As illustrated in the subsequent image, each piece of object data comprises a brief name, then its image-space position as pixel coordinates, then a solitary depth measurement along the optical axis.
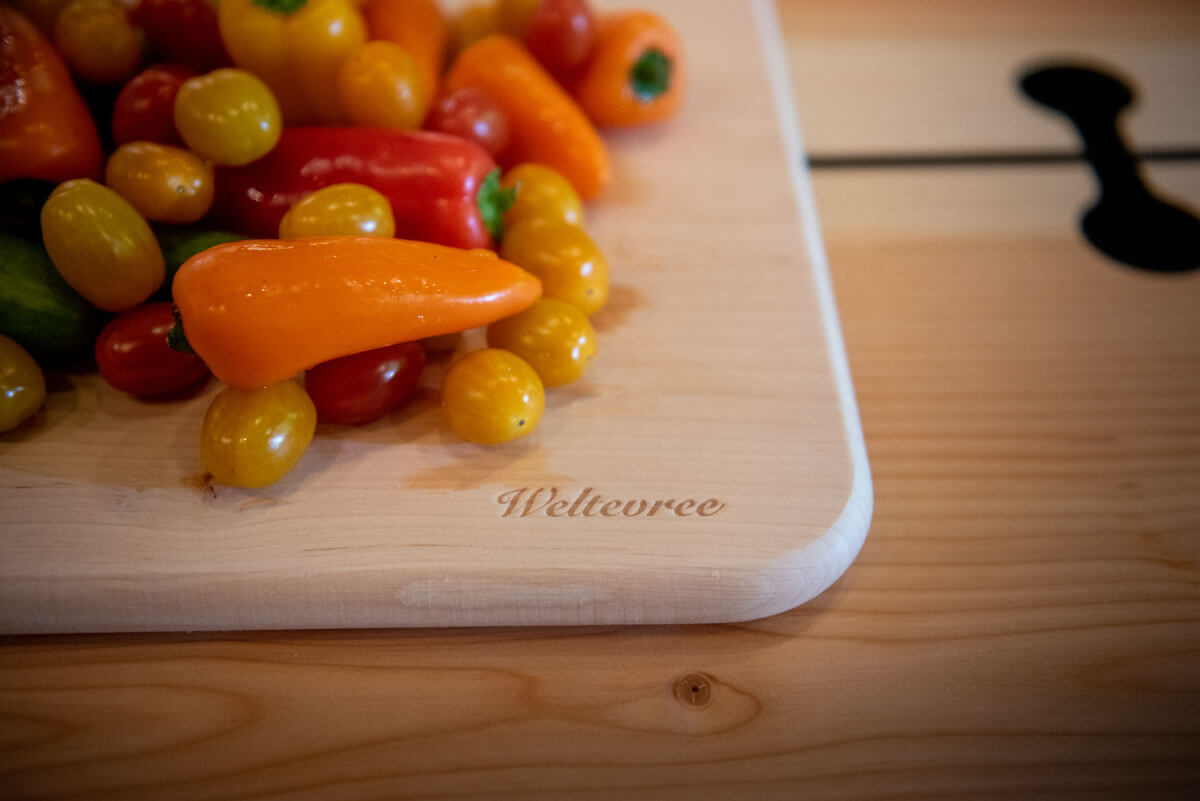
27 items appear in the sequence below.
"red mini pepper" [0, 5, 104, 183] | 0.41
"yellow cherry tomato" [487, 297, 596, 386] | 0.40
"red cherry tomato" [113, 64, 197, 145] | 0.42
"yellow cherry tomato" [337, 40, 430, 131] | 0.43
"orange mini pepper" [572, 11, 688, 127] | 0.48
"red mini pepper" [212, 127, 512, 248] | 0.43
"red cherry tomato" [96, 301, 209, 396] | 0.39
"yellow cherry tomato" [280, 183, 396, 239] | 0.40
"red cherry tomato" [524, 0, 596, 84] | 0.47
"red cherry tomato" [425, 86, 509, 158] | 0.45
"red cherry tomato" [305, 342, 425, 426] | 0.39
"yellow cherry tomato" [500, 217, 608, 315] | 0.41
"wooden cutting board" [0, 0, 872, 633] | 0.37
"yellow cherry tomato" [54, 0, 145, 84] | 0.43
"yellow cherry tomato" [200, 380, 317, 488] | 0.38
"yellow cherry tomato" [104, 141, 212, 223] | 0.40
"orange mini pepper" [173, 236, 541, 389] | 0.37
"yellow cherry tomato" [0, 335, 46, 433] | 0.39
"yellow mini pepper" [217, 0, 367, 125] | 0.43
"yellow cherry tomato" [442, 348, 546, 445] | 0.39
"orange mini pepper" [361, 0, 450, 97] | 0.47
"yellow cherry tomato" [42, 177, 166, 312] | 0.39
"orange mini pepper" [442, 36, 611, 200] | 0.46
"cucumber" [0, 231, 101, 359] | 0.39
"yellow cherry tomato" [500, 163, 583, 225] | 0.43
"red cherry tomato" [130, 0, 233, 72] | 0.45
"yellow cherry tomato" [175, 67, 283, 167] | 0.40
